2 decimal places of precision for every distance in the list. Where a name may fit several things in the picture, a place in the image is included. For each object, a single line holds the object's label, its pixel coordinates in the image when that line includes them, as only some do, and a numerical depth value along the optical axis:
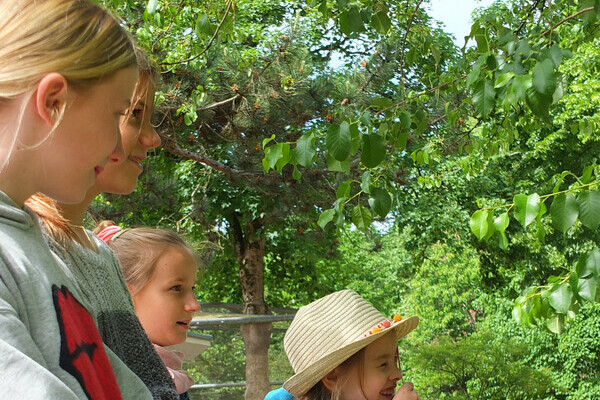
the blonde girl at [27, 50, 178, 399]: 1.24
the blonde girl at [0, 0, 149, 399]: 0.77
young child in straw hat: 2.70
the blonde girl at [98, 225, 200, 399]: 2.24
